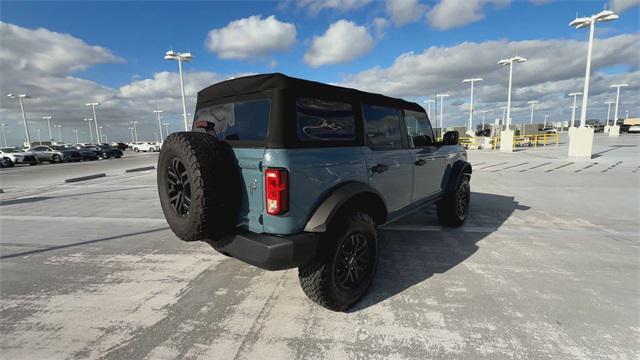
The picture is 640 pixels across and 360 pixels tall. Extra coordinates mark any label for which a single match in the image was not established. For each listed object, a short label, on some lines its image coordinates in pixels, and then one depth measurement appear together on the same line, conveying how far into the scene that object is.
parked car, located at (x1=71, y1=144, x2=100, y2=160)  27.03
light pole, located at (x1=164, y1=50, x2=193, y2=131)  20.77
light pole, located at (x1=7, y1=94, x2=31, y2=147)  35.33
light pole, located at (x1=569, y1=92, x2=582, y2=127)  46.88
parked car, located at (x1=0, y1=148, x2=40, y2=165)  22.59
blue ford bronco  2.30
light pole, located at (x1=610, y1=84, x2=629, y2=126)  44.25
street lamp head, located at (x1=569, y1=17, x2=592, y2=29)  14.86
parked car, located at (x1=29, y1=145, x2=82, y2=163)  25.00
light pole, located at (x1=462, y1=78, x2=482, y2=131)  32.70
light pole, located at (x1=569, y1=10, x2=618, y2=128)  14.41
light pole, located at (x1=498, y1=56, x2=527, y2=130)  23.20
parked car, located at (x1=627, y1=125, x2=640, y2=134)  43.19
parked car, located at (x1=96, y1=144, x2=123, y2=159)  30.41
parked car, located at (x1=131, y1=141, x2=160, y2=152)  51.94
